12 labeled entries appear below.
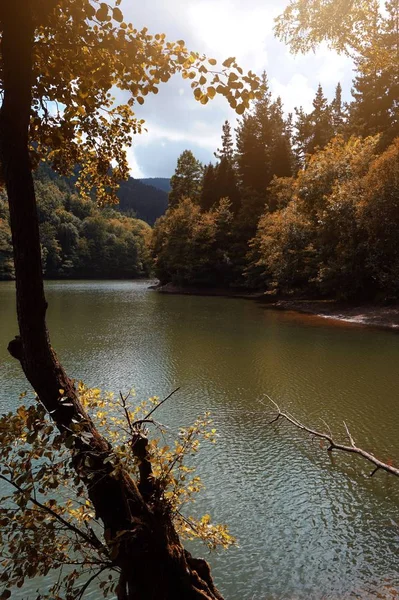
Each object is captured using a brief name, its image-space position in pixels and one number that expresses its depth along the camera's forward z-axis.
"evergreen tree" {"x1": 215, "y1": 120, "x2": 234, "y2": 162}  68.69
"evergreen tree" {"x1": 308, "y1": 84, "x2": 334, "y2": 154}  56.72
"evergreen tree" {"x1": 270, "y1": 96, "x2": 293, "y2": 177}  52.44
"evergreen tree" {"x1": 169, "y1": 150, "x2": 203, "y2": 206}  67.38
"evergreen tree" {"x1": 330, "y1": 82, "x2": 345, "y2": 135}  66.69
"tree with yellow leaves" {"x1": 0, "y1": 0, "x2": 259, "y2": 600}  2.76
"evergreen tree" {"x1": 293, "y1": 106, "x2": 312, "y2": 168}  63.59
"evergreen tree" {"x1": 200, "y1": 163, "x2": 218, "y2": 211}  58.25
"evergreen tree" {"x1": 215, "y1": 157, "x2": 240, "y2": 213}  57.12
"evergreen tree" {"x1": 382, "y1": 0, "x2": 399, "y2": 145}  10.74
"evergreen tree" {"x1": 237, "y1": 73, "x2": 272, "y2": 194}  54.75
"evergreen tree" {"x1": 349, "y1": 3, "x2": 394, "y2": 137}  41.12
